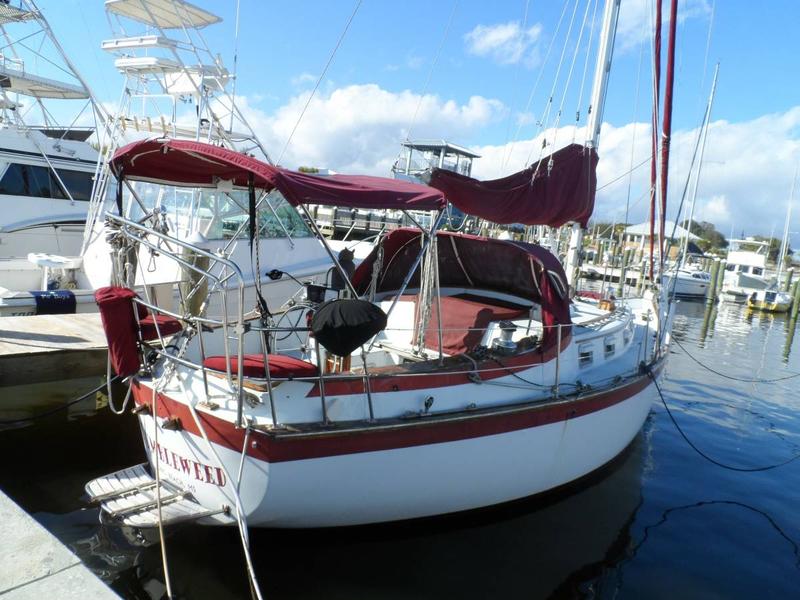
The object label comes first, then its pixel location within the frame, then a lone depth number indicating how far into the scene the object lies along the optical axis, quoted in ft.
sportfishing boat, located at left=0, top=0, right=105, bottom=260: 44.60
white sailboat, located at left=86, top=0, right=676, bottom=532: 14.61
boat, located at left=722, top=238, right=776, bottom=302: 114.01
